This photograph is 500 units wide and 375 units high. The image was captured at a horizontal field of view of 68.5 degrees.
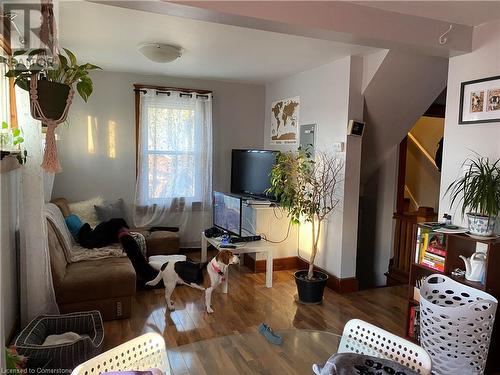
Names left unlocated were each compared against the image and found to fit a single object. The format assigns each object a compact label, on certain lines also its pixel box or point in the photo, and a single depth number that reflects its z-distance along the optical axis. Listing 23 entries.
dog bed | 2.13
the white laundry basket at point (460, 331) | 2.08
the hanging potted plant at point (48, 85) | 1.62
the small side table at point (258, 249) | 3.70
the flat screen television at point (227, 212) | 4.06
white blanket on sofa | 3.19
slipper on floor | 2.30
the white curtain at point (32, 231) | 2.50
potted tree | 3.49
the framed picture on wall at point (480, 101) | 2.41
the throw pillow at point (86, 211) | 4.36
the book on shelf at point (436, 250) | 2.55
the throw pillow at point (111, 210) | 4.49
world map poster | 4.50
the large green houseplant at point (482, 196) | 2.25
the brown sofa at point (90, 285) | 2.85
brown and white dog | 3.20
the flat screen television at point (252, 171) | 4.47
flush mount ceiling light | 3.21
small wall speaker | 3.56
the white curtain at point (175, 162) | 4.78
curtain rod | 4.69
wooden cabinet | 2.25
